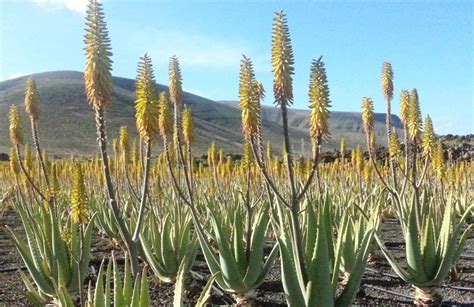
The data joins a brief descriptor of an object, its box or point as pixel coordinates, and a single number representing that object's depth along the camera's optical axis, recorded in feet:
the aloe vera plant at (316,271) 9.51
